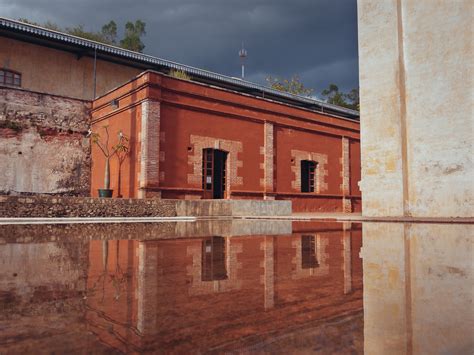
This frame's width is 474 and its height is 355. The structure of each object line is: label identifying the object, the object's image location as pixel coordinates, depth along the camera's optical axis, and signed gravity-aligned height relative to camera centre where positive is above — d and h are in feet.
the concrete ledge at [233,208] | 36.06 -0.34
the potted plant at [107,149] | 43.87 +6.41
